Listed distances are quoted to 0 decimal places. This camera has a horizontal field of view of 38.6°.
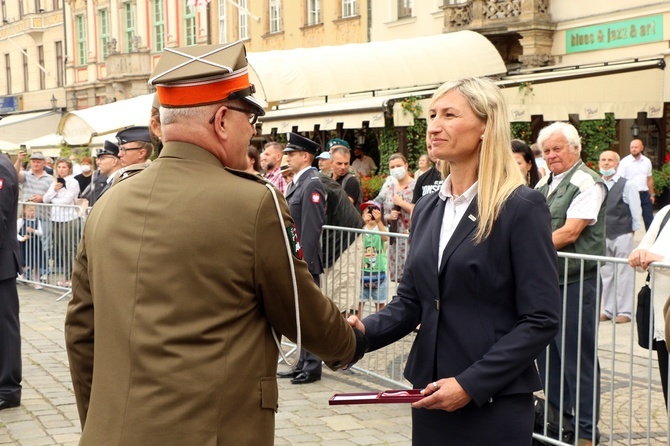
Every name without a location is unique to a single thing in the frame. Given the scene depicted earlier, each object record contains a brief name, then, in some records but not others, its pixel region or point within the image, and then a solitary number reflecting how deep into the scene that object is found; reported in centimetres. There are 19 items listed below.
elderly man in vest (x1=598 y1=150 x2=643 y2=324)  1116
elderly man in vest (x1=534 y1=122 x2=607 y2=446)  598
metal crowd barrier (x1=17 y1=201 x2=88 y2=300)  1348
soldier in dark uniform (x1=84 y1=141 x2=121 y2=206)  1023
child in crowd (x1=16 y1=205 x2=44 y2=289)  1425
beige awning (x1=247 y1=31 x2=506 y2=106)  2184
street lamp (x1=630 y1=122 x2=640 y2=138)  2111
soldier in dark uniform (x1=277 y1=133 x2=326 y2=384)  818
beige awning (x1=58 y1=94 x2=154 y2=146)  2278
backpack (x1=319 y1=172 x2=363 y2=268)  867
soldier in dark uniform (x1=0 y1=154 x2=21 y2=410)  711
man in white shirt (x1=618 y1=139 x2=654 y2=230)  1524
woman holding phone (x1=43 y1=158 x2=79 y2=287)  1342
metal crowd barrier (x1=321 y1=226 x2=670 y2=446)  556
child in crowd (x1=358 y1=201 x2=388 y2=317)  824
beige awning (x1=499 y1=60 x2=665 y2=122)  1906
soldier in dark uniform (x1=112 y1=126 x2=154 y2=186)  760
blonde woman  318
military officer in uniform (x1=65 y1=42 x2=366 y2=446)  264
